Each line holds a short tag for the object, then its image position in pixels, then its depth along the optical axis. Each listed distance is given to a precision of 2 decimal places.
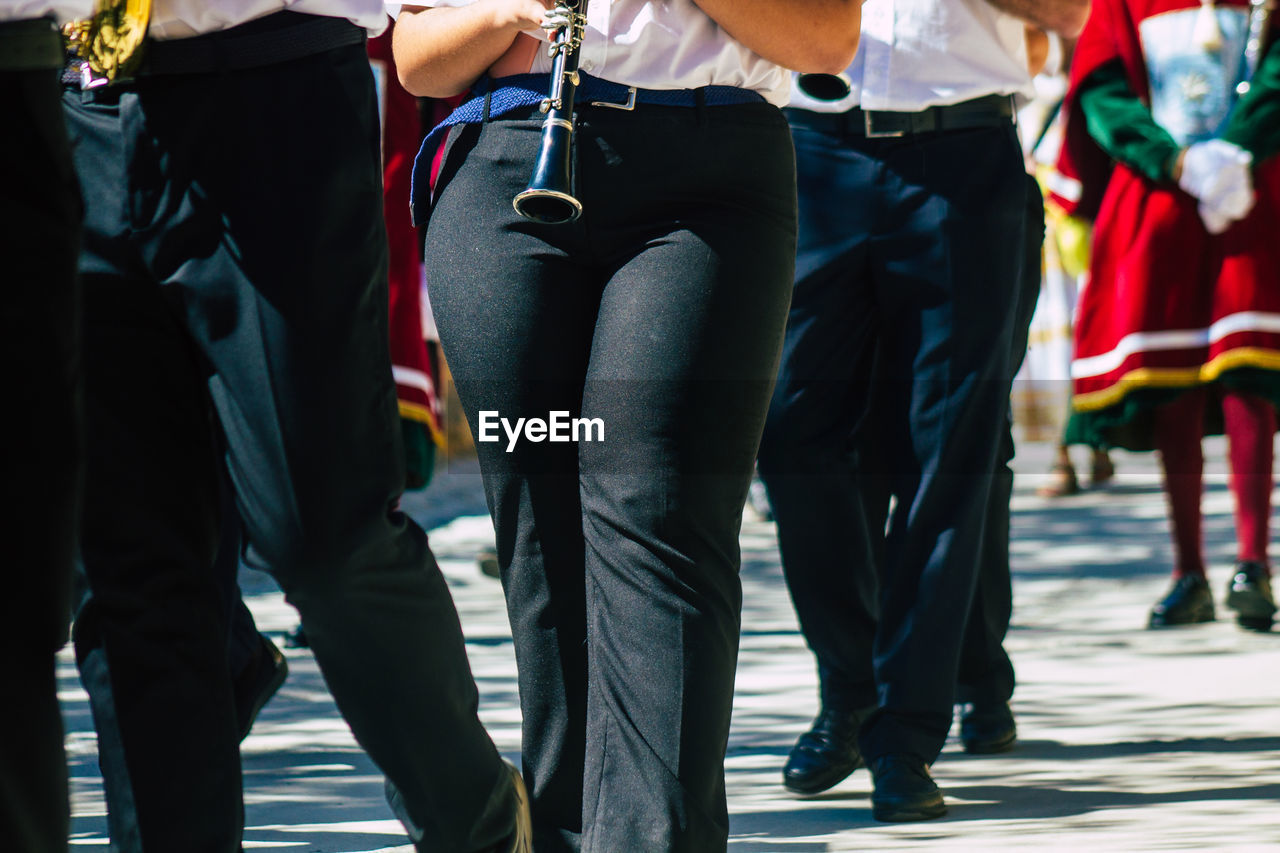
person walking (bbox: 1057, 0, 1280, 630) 10.78
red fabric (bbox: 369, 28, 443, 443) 9.59
